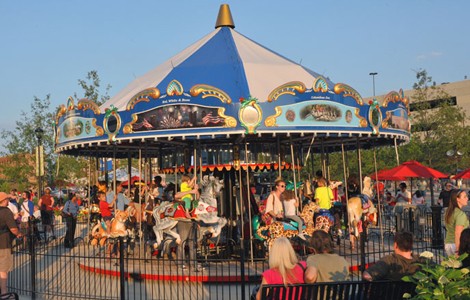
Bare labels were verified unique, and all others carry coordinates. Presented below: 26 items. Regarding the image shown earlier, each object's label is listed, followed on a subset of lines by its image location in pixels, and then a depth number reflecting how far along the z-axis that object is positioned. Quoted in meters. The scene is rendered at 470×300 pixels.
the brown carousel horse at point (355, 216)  14.79
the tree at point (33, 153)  38.19
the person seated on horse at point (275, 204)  12.66
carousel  12.52
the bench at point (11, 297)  7.25
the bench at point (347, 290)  5.70
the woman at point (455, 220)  8.27
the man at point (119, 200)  15.44
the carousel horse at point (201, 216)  12.55
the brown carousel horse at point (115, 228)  13.84
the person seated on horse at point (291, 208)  12.62
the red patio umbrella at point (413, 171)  19.67
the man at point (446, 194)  19.60
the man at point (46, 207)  20.41
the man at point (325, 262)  6.05
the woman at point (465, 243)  6.52
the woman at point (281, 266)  5.75
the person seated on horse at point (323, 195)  14.16
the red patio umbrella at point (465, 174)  22.87
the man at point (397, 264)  5.88
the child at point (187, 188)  12.66
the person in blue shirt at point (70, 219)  18.45
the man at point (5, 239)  9.55
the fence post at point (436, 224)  15.77
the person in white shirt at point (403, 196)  20.34
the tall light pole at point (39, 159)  25.64
